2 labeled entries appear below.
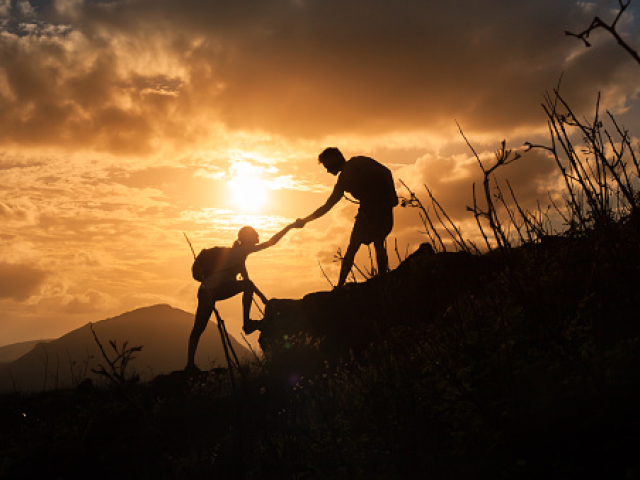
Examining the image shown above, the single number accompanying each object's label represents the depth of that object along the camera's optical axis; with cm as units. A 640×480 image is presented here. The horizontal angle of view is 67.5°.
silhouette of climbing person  893
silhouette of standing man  765
